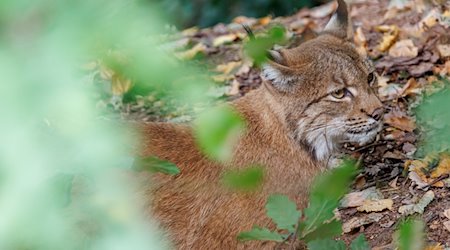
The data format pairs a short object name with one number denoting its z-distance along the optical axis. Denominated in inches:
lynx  378.6
